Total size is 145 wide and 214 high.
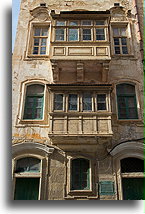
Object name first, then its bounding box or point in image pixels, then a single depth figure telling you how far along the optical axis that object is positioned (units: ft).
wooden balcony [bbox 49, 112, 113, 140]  29.71
